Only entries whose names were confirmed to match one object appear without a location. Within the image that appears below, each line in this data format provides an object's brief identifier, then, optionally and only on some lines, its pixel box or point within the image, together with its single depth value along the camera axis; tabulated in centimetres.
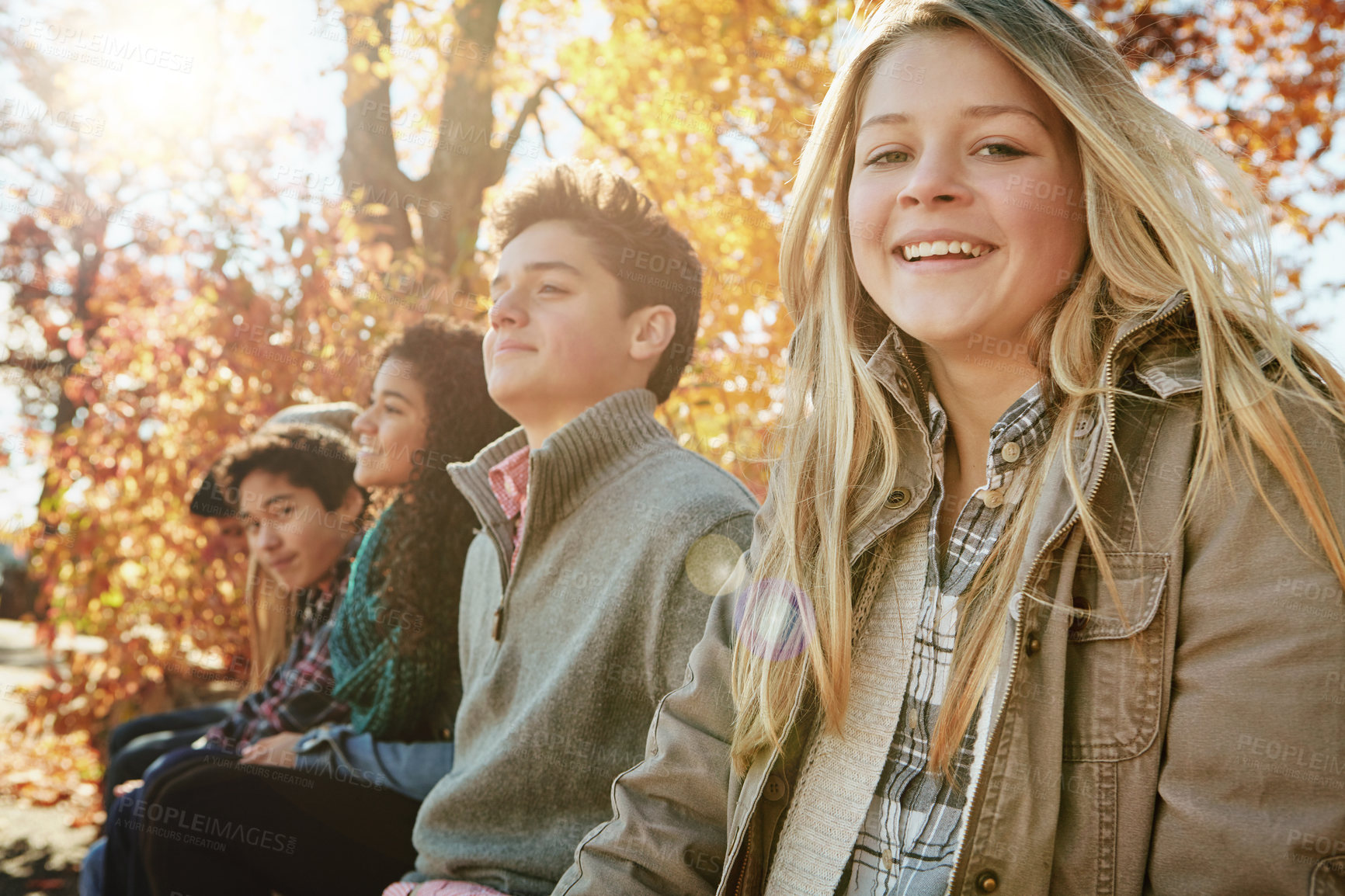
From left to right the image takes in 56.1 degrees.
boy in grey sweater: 87
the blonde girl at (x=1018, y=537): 55
